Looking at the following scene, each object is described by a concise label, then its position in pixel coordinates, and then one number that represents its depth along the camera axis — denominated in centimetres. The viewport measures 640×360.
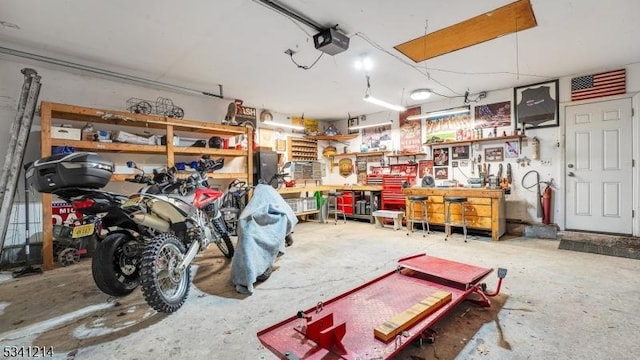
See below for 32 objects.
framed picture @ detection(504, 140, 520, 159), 548
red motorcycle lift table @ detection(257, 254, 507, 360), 151
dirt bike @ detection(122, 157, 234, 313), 213
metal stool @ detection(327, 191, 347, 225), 702
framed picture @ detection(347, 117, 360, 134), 799
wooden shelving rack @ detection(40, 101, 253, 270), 363
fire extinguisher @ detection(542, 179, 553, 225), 510
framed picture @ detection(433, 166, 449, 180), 634
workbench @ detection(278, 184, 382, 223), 641
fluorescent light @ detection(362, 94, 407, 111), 461
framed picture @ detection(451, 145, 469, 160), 606
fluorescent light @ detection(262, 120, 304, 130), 656
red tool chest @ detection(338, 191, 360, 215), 713
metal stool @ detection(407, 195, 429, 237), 550
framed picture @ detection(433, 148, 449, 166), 634
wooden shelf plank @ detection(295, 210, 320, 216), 672
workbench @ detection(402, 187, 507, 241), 487
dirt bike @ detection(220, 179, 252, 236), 422
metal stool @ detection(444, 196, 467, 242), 500
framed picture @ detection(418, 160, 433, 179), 657
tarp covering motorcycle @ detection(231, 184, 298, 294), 278
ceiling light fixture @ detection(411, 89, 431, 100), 566
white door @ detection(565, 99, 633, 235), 457
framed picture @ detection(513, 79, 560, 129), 511
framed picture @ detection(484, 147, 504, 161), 566
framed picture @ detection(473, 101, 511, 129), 558
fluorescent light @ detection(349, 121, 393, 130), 713
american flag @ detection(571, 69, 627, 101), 456
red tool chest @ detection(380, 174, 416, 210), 632
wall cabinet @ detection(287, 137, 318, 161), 752
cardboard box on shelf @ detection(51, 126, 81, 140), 373
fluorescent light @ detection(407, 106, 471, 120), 559
